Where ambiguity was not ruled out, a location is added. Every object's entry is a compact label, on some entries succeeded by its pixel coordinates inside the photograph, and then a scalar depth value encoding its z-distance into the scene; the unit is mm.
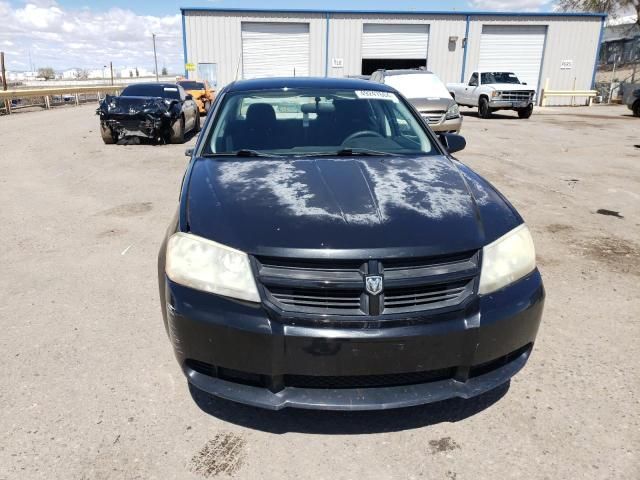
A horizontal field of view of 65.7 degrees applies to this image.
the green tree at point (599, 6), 40594
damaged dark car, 11719
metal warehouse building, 27525
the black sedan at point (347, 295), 1997
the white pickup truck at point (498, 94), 20938
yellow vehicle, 20359
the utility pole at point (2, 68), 28488
